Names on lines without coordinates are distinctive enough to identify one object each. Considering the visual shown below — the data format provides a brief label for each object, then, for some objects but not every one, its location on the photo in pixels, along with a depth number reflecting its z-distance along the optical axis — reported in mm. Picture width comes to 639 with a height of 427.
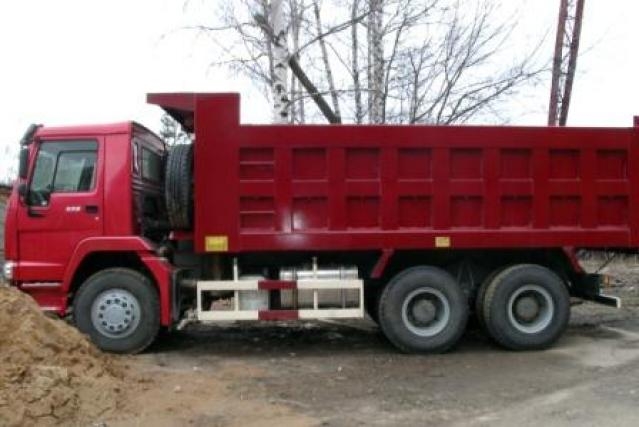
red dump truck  9109
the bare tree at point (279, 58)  14938
